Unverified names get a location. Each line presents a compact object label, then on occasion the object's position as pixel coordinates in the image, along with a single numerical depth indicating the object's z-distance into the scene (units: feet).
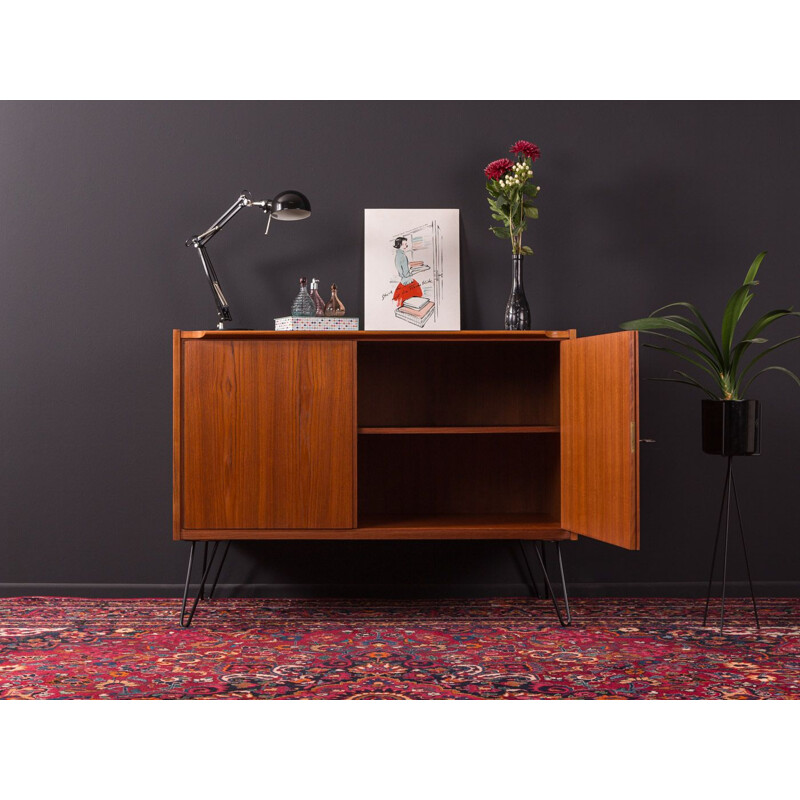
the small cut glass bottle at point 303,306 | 9.91
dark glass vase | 9.99
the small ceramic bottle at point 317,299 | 10.07
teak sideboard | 8.61
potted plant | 9.09
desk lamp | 9.93
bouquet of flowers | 10.01
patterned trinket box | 9.48
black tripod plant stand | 9.18
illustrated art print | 10.66
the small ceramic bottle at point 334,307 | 10.03
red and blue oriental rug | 7.32
